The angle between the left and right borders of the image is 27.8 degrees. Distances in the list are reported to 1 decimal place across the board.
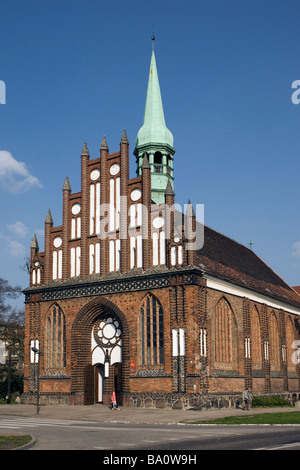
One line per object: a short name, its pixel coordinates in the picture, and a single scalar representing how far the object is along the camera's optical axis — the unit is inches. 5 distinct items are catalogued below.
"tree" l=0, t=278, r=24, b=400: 2049.2
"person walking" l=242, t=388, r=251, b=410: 1389.0
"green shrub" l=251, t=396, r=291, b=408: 1561.3
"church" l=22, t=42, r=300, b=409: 1406.3
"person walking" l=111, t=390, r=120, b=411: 1354.6
